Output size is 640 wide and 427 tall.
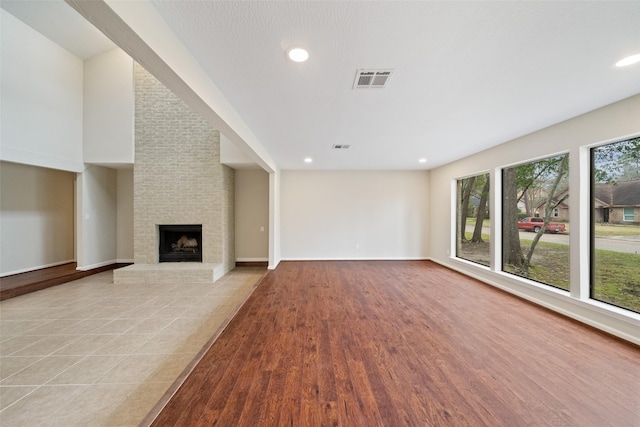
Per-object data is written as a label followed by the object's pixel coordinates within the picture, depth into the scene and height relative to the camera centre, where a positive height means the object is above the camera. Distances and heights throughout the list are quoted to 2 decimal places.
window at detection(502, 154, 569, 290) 3.16 -0.14
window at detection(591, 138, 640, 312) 2.47 -0.13
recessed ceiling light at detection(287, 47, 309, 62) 1.63 +1.17
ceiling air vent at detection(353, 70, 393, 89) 1.92 +1.19
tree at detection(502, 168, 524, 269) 3.88 -0.14
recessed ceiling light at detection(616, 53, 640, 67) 1.74 +1.20
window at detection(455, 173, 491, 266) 4.51 -0.15
